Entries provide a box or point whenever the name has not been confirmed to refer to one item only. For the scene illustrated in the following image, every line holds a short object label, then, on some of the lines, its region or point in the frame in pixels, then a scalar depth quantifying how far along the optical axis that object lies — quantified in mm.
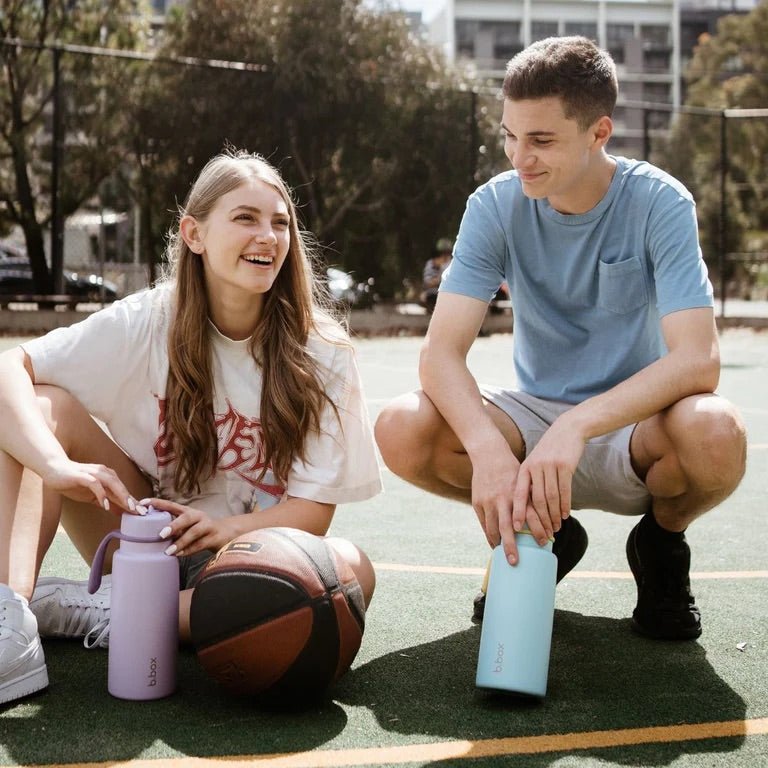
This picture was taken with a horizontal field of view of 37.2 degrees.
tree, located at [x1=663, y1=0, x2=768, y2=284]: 22203
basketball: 2428
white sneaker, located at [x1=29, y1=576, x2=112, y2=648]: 2920
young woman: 2918
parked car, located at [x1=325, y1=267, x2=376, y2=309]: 17891
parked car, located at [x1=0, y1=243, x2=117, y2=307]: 13279
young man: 2812
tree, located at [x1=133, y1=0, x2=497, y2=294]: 15406
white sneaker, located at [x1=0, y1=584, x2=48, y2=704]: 2445
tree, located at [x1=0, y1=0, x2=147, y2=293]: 14203
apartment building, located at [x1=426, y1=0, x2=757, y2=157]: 82062
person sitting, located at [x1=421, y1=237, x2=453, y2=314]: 16094
